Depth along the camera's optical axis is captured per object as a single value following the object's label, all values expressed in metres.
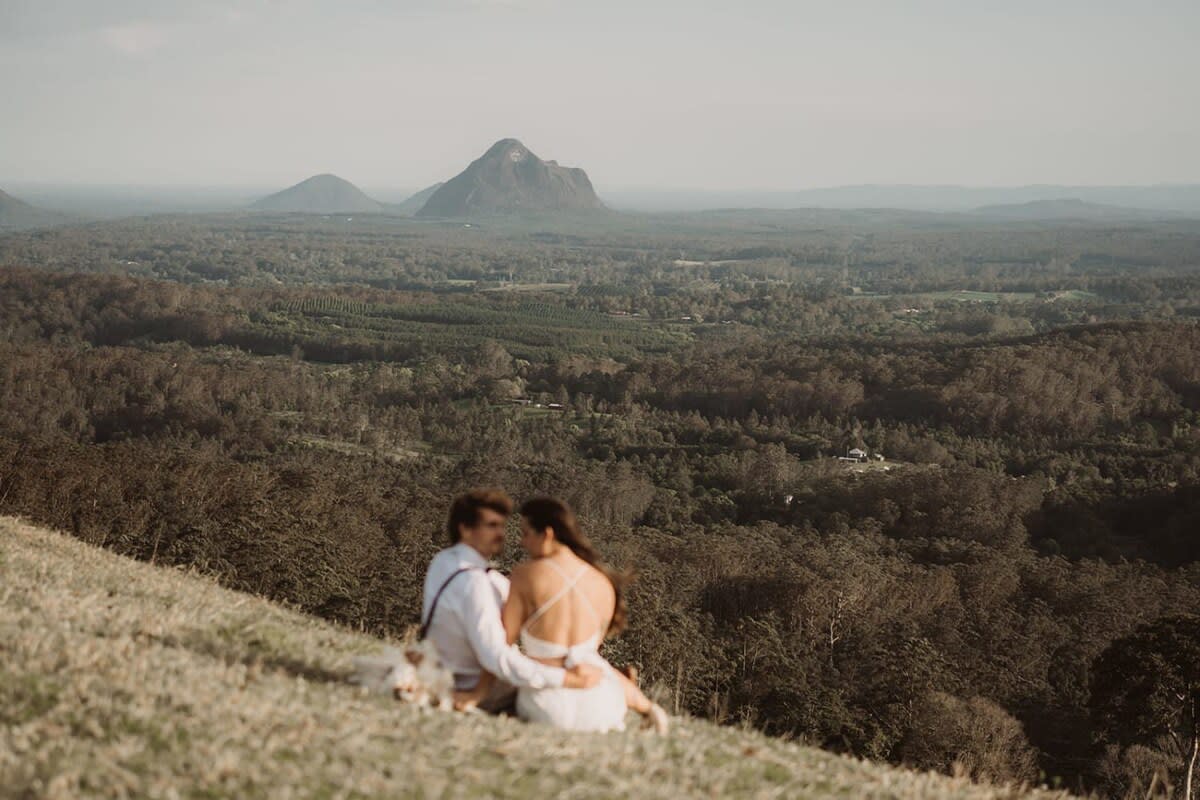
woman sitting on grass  7.82
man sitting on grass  7.62
